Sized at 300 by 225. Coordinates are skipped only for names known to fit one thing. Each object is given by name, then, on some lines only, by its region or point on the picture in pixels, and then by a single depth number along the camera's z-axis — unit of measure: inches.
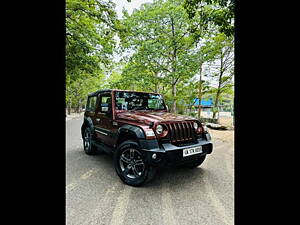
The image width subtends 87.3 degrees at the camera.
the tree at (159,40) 373.7
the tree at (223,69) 354.6
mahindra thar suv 100.5
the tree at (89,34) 225.6
